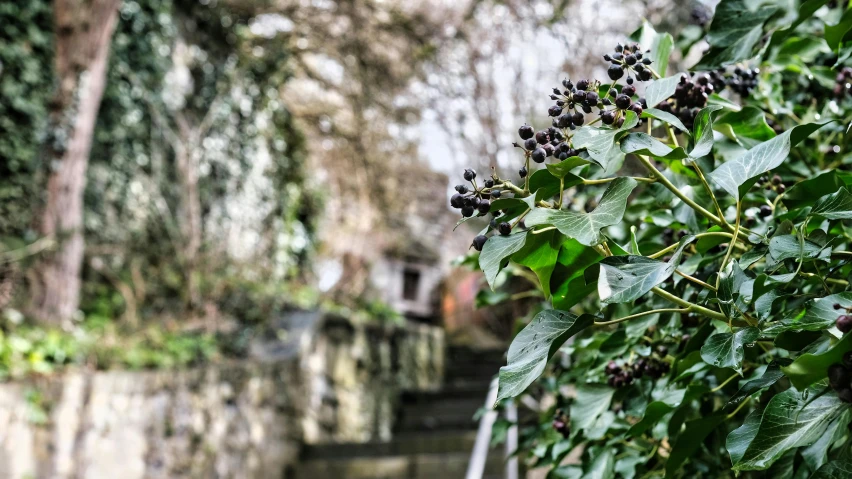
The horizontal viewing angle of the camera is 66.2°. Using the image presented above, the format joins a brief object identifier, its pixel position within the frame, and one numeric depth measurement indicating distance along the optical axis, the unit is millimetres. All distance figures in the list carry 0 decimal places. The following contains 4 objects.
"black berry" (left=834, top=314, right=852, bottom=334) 481
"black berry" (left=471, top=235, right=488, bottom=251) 595
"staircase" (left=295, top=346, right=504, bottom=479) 3746
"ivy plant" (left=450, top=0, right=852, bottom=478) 534
